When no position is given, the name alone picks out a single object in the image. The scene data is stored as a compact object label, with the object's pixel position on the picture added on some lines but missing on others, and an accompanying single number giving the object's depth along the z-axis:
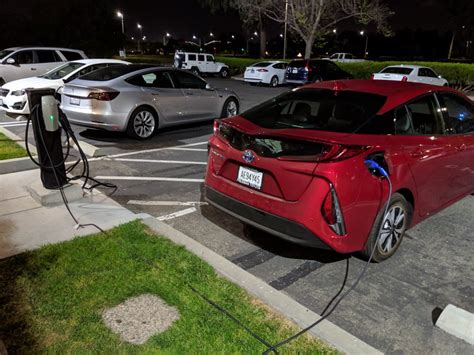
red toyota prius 3.21
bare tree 25.28
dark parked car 21.00
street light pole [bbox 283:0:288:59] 26.83
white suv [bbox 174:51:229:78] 28.64
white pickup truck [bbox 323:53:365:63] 36.12
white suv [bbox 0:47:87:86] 13.59
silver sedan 7.82
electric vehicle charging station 4.66
